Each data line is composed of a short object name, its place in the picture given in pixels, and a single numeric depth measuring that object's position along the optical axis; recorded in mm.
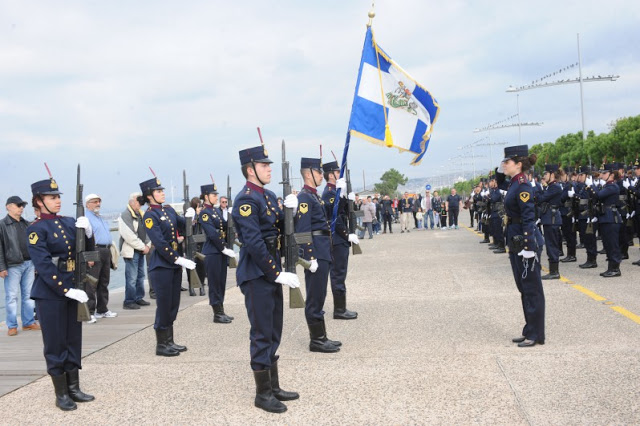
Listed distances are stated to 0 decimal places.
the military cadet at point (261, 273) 4703
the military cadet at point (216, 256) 8484
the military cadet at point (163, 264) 6746
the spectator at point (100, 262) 9297
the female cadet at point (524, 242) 6234
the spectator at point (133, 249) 10156
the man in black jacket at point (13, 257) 8180
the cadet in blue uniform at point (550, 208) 10922
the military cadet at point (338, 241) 7758
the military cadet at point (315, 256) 6402
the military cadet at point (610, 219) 10383
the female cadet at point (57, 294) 5082
